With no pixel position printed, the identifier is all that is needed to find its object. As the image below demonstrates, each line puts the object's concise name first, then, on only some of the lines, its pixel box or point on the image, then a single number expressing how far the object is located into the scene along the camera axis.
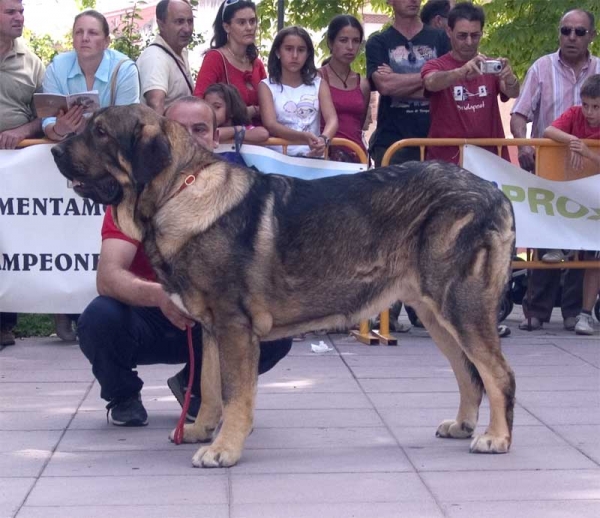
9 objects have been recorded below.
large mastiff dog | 5.31
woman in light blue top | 8.51
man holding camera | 8.94
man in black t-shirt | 9.34
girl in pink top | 9.25
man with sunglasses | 9.48
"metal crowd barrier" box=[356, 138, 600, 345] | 8.94
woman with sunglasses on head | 8.82
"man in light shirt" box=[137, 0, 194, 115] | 8.66
